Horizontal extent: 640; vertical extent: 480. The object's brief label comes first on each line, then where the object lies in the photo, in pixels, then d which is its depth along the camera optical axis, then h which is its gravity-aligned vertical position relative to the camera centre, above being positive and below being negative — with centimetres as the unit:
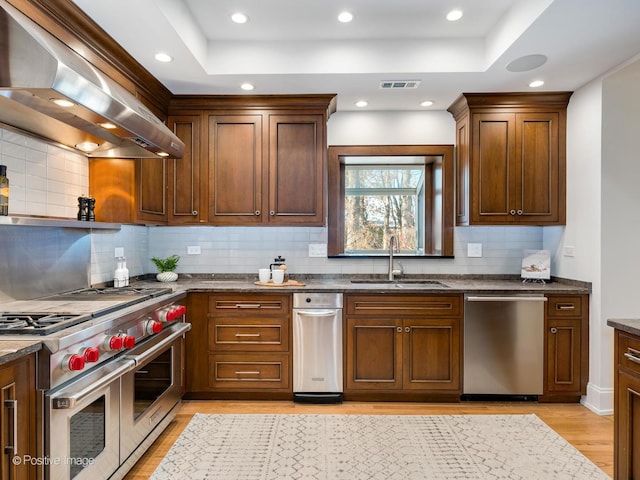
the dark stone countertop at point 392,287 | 308 -41
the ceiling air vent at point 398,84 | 305 +121
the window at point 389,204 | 386 +32
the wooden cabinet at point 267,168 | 338 +59
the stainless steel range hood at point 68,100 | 139 +59
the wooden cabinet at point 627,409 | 171 -78
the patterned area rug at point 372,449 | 217 -132
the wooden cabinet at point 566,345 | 309 -86
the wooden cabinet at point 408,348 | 310 -89
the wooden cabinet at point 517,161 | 336 +66
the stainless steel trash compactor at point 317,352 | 310 -93
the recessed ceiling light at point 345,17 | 258 +148
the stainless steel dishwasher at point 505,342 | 308 -84
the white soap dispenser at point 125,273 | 304 -30
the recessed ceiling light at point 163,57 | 263 +123
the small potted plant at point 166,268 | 346 -29
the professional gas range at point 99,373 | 153 -65
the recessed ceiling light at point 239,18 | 260 +148
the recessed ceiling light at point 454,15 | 256 +148
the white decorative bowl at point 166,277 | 346 -37
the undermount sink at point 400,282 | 342 -42
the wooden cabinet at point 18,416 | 135 -65
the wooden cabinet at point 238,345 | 311 -87
